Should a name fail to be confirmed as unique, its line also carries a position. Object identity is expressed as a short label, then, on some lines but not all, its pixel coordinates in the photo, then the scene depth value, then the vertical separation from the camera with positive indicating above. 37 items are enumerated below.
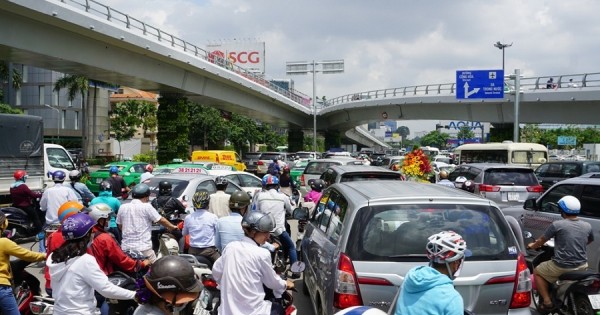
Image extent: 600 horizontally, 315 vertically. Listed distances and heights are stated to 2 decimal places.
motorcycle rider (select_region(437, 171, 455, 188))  12.01 -0.44
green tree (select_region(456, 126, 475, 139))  117.29 +5.63
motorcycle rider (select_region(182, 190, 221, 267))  6.52 -0.96
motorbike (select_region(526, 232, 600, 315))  5.51 -1.45
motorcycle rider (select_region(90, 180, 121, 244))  8.09 -0.80
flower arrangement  13.34 -0.27
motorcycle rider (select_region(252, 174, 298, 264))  8.45 -0.86
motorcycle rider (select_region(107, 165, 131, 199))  12.52 -0.80
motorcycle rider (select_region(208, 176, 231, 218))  8.16 -0.80
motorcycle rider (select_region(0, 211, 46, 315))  4.78 -1.12
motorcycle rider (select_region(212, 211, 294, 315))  3.97 -0.95
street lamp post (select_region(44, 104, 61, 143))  64.56 +3.90
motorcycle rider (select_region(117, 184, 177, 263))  6.62 -0.93
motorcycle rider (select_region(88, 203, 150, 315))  5.12 -1.01
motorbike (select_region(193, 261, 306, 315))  4.44 -1.30
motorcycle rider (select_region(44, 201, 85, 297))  5.10 -0.82
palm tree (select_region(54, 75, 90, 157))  52.38 +6.56
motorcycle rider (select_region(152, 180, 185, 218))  8.56 -0.84
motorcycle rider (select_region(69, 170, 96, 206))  10.16 -0.69
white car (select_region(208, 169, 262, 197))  14.93 -0.74
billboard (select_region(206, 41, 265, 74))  75.44 +14.02
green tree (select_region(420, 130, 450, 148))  141.12 +4.90
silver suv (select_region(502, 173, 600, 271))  7.22 -0.77
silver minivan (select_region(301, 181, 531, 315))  4.20 -0.78
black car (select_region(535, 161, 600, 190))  18.98 -0.39
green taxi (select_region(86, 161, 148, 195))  19.31 -0.86
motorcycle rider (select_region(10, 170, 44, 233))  10.71 -0.99
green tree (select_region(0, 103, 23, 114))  50.09 +3.80
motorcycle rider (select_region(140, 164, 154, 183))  13.06 -0.58
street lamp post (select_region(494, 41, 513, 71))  45.44 +9.63
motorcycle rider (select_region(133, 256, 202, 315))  3.03 -0.78
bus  23.34 +0.20
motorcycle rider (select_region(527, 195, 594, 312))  5.94 -0.97
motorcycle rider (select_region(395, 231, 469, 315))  2.82 -0.75
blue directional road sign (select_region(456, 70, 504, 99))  33.03 +4.69
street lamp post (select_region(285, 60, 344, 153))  53.09 +8.87
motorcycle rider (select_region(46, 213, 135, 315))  3.98 -0.94
